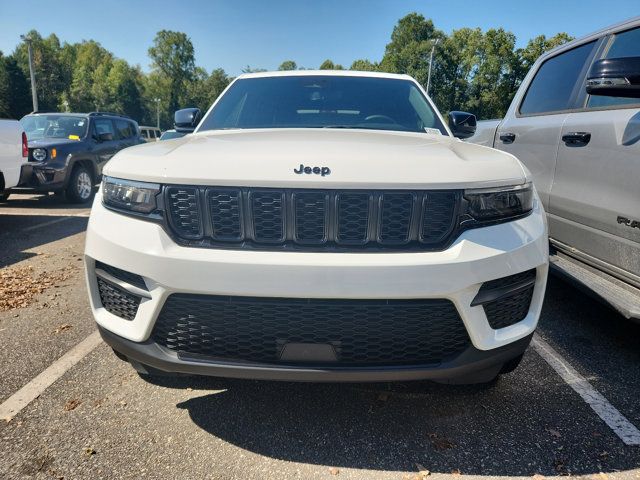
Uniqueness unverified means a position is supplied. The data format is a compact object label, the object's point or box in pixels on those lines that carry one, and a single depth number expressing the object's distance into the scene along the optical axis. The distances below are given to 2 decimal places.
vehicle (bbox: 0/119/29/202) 6.73
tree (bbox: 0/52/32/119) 54.10
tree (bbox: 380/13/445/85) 54.31
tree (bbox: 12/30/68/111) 67.25
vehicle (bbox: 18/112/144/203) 8.40
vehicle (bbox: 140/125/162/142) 27.72
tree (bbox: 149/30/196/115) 93.94
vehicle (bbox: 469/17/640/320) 2.57
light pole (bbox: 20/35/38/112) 30.07
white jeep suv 1.74
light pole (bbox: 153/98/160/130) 83.38
